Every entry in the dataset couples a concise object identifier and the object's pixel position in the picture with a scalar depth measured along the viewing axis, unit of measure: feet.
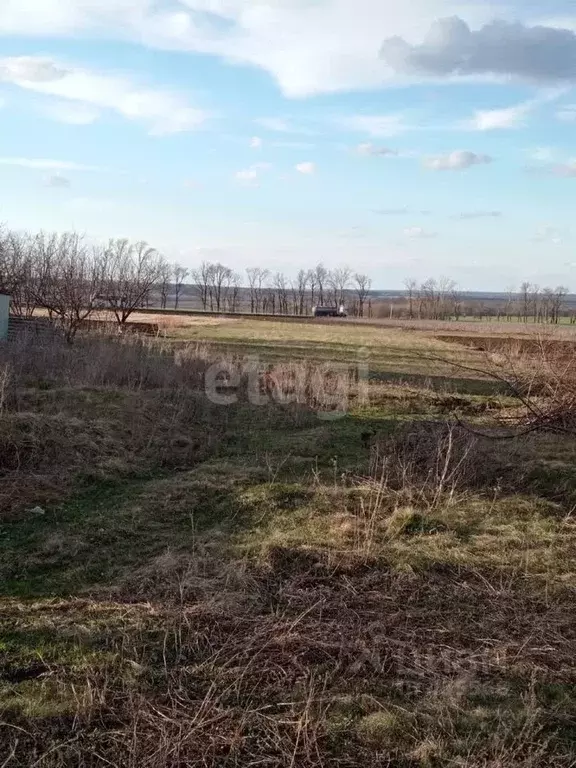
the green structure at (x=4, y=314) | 65.72
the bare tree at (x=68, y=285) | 72.69
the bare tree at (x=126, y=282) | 105.81
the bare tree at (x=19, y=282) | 85.20
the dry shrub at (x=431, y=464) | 22.43
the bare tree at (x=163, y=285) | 153.23
